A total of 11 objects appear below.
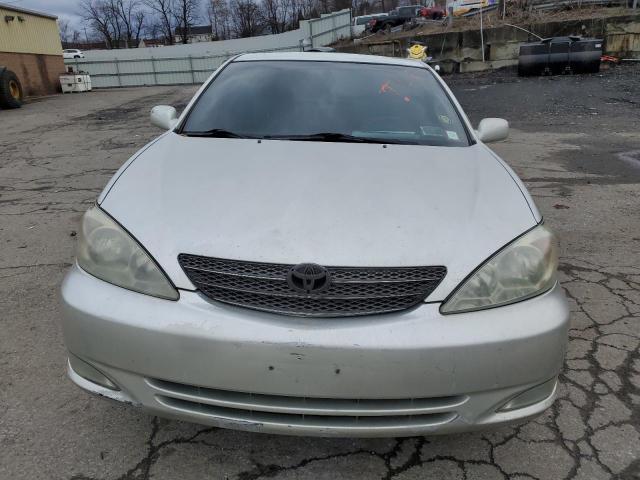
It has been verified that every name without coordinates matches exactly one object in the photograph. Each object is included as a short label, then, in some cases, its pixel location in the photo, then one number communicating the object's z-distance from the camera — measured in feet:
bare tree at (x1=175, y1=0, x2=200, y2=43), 211.00
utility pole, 62.85
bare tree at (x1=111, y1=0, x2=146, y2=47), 224.16
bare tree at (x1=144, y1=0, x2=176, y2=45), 214.07
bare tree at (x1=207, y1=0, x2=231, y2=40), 238.89
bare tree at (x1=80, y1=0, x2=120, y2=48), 220.02
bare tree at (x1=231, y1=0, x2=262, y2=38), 225.52
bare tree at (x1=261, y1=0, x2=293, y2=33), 220.84
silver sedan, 5.17
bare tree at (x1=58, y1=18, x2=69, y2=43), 224.12
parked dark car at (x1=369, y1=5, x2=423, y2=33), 102.12
